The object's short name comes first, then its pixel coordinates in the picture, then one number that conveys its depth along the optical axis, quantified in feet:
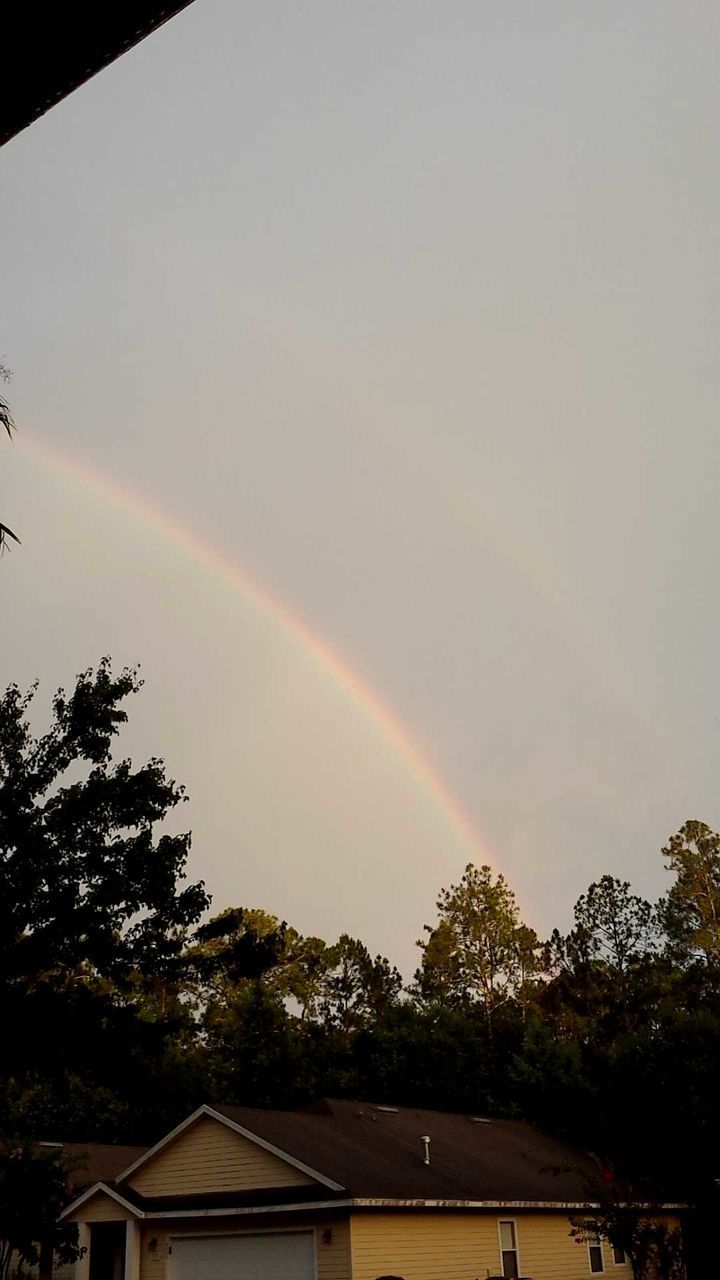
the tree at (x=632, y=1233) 66.33
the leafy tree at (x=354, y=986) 210.79
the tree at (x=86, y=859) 59.57
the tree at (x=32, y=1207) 81.35
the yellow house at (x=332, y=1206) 70.64
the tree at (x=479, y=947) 193.06
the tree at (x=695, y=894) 172.04
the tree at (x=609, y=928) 192.65
